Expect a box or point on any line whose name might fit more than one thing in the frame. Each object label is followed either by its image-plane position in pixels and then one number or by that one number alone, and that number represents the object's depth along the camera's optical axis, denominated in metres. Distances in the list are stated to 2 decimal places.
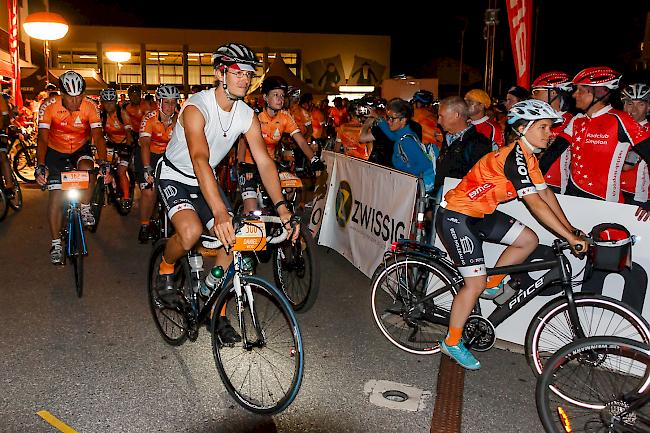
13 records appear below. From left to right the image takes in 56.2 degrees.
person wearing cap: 7.22
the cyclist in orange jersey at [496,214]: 4.18
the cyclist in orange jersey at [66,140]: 7.09
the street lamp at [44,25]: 18.19
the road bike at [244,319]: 3.88
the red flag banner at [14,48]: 19.97
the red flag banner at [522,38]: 9.74
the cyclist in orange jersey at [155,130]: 8.48
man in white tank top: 4.16
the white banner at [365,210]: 6.23
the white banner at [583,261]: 4.44
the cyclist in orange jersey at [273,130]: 6.82
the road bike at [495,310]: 4.17
